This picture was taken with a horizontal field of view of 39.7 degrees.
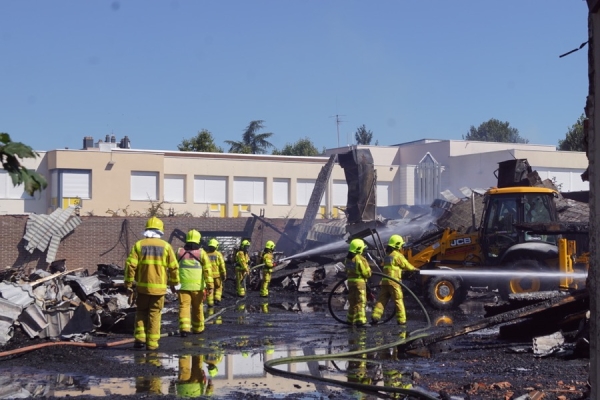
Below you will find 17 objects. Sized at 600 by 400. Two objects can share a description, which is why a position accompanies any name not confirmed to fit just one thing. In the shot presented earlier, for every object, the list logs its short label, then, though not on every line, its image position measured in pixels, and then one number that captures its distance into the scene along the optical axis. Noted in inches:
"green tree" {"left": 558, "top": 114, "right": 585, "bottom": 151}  2645.2
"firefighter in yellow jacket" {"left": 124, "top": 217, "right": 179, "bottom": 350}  463.8
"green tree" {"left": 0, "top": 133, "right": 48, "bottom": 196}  170.6
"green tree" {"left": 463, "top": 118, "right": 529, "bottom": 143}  4311.0
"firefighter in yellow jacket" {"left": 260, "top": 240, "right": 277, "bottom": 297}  933.8
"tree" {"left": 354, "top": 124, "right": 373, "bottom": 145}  3978.8
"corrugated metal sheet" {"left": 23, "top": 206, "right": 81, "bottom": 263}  1405.0
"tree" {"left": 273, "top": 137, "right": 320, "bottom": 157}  3472.0
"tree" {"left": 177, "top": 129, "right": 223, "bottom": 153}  2457.1
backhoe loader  741.9
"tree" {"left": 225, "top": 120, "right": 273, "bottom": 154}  3046.3
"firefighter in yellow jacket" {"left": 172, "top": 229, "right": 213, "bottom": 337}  524.4
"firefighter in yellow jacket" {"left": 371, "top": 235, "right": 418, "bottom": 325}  596.7
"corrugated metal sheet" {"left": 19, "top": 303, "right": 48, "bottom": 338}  496.4
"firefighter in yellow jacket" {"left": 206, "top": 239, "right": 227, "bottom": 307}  754.2
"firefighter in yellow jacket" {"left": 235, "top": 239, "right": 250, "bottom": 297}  942.4
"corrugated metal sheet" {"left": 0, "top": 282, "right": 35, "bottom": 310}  499.2
